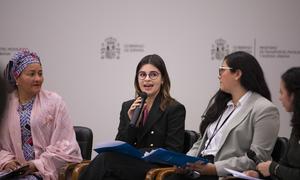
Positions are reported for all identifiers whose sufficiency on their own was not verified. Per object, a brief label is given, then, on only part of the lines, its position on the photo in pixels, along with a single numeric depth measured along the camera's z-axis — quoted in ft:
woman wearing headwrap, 21.29
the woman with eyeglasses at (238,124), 18.12
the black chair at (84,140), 24.14
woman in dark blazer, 22.34
